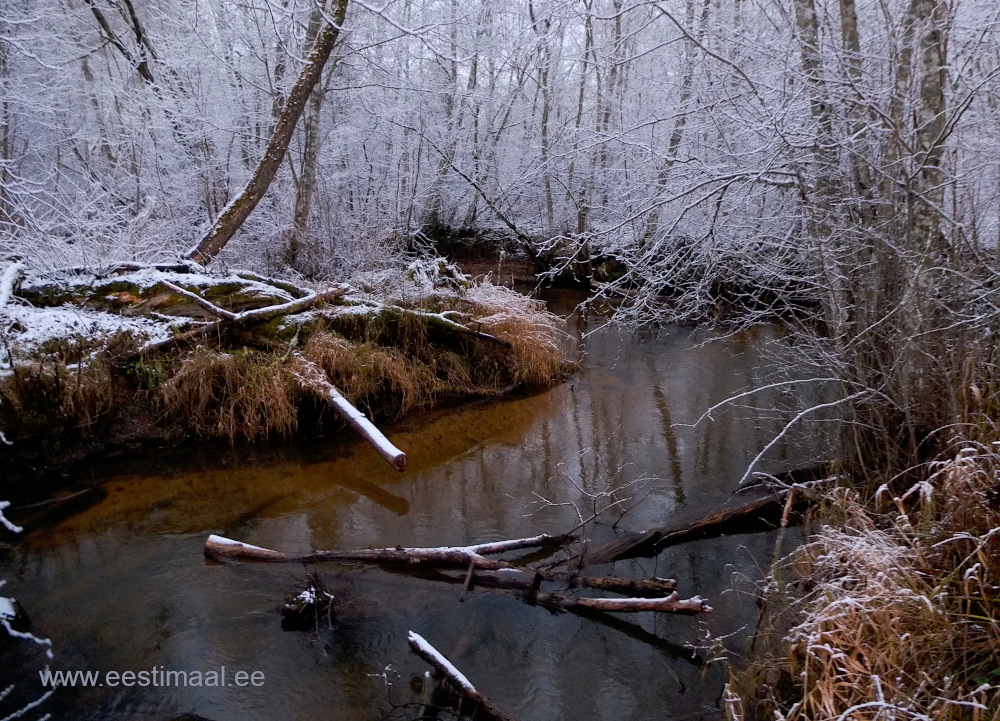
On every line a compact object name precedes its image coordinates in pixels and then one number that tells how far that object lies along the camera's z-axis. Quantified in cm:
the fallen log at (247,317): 676
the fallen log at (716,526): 471
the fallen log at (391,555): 444
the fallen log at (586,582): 409
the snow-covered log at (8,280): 644
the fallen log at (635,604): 379
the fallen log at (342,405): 549
